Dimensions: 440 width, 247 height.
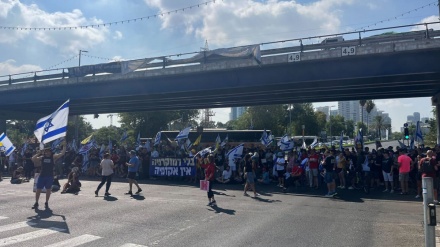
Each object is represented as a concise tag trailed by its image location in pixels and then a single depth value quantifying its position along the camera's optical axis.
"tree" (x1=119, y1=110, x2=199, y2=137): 64.94
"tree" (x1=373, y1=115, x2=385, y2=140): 112.61
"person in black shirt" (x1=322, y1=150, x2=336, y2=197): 14.40
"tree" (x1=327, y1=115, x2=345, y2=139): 96.44
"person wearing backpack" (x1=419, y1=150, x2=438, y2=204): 12.42
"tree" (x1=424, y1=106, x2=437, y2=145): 36.94
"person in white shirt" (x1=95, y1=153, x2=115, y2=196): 14.60
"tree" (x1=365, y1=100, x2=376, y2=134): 90.83
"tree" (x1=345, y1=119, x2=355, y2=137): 110.69
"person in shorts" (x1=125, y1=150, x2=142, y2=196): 14.95
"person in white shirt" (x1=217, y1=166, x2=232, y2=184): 18.41
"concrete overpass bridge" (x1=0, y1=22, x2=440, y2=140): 20.27
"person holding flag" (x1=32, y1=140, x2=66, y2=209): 11.56
